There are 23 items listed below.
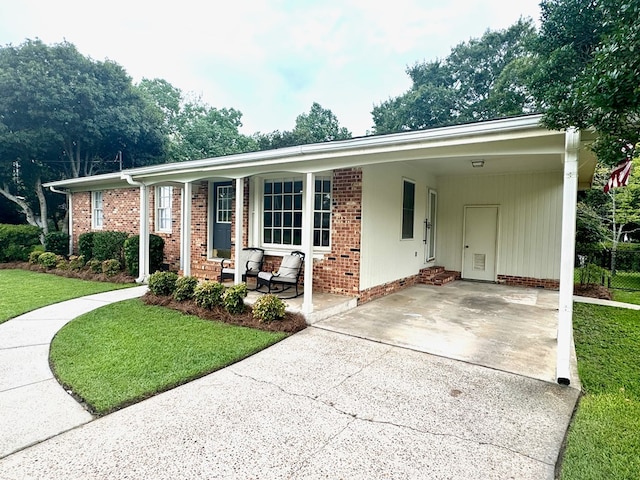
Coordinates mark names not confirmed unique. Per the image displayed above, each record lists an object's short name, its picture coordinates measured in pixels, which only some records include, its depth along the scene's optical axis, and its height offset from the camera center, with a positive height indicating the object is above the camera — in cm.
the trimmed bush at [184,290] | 654 -114
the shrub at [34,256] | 1138 -97
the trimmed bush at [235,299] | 576 -115
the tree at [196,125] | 2869 +962
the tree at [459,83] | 2328 +1082
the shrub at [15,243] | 1222 -58
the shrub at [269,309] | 543 -124
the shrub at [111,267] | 949 -107
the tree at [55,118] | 1516 +521
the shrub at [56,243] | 1201 -54
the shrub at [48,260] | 1079 -102
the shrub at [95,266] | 993 -109
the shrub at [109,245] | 1030 -50
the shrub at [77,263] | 1042 -107
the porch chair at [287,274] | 662 -83
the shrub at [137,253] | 931 -66
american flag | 588 +102
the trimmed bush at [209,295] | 600 -113
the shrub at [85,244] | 1102 -51
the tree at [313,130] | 2942 +964
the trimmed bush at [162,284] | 690 -109
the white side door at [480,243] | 953 -25
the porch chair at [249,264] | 771 -77
